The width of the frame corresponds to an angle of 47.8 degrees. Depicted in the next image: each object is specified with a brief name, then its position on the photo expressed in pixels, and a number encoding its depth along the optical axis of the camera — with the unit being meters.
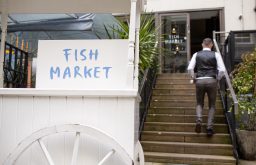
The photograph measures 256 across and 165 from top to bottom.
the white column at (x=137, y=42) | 2.52
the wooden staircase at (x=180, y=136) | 4.48
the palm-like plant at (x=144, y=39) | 5.11
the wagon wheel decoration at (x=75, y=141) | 2.16
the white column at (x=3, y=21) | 2.79
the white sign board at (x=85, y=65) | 2.44
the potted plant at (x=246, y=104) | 4.62
